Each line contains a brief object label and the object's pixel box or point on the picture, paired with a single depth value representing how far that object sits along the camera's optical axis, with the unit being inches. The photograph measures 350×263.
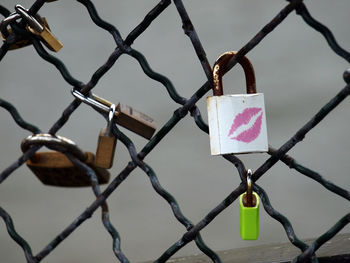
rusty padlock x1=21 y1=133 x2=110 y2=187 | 60.5
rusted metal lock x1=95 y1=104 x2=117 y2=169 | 59.3
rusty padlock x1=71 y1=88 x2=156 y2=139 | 58.8
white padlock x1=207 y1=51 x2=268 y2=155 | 54.0
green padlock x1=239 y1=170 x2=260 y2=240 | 54.5
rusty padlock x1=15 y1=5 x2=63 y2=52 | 58.8
